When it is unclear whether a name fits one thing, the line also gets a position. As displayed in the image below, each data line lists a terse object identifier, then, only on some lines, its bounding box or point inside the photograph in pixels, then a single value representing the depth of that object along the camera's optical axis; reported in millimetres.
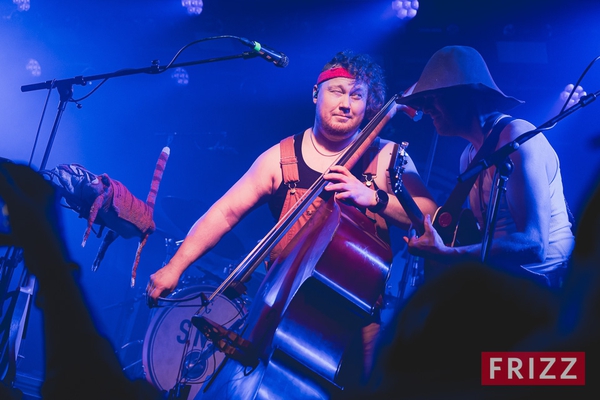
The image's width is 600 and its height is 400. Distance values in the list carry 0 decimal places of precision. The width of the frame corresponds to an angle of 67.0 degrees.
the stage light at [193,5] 6238
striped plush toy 3574
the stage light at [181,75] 7070
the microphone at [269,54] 3473
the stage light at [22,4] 6910
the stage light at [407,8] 5465
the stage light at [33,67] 7477
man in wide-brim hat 2441
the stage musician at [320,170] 3054
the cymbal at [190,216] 5809
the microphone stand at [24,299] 3035
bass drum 4551
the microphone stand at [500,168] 2230
